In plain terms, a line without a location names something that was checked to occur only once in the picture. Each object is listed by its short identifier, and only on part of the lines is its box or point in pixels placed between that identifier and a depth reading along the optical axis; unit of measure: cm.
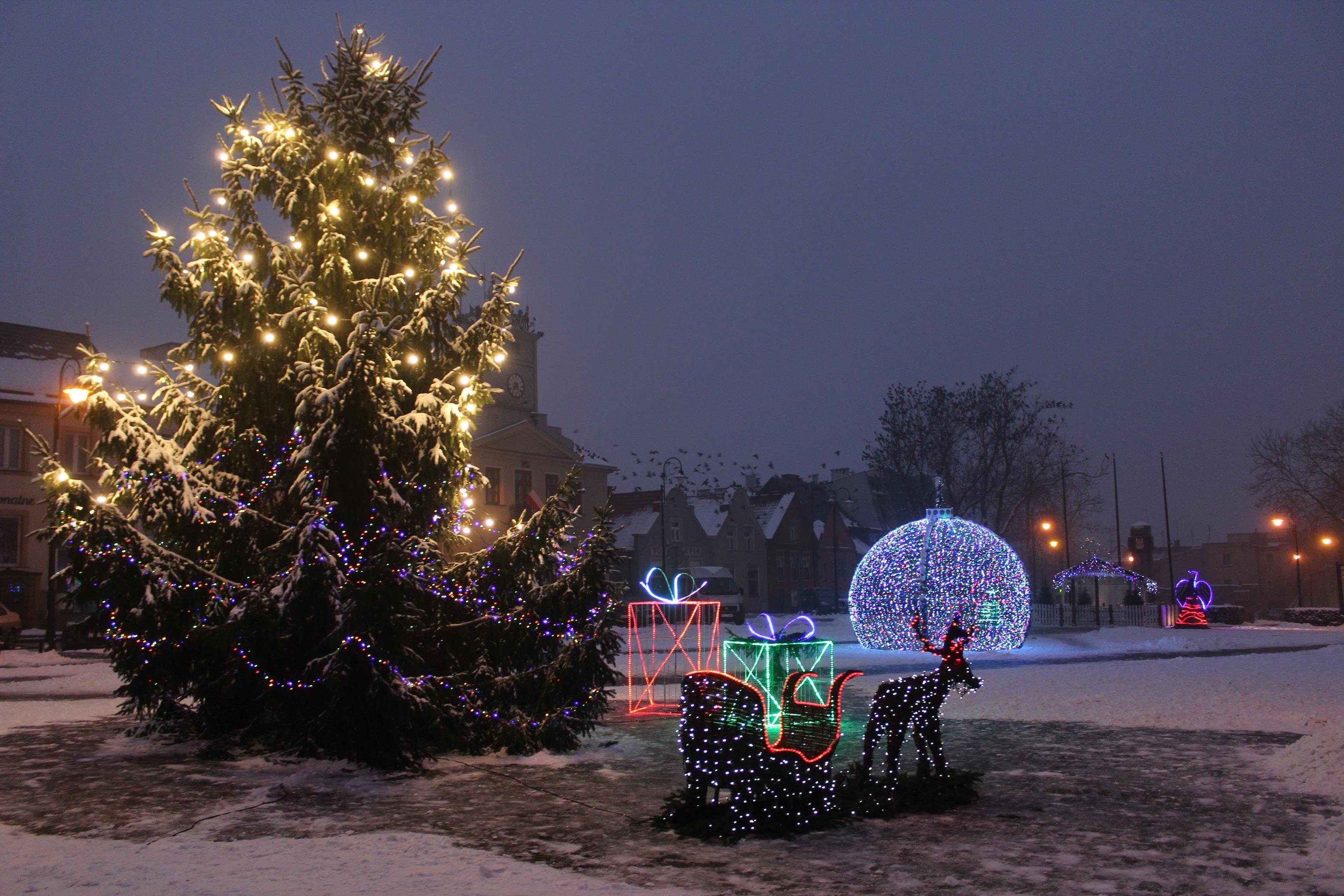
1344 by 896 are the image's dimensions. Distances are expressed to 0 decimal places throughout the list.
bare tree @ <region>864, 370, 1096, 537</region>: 3928
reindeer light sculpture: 830
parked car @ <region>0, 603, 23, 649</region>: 2670
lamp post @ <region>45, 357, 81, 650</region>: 2064
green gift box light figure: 1262
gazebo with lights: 3916
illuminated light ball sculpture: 2359
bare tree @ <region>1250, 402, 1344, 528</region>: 4847
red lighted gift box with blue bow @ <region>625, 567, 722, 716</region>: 1488
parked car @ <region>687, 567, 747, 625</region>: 4766
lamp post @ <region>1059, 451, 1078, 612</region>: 3950
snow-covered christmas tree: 948
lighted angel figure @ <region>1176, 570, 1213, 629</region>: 3684
